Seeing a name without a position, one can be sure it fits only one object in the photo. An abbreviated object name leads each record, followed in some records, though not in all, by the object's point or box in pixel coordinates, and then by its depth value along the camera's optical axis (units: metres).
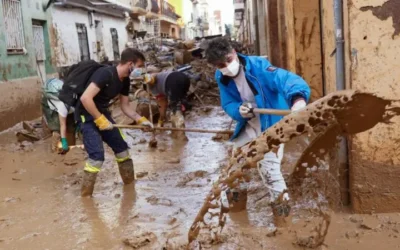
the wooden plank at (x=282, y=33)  8.48
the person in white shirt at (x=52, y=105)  7.54
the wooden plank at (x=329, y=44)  4.34
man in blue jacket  3.96
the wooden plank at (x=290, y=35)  7.61
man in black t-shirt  5.10
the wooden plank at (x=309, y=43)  7.64
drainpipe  4.01
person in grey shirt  8.73
